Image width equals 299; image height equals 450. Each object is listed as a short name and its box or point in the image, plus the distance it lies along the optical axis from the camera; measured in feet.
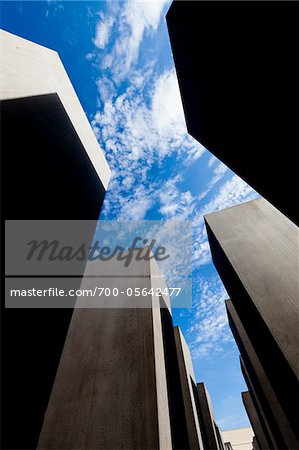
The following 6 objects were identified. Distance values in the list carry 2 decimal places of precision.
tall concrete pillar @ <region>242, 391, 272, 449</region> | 42.27
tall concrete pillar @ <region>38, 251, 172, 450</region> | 10.23
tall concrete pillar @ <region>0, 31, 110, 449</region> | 9.73
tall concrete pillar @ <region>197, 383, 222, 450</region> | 36.60
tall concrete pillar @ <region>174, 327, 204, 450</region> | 21.89
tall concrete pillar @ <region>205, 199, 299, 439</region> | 11.21
